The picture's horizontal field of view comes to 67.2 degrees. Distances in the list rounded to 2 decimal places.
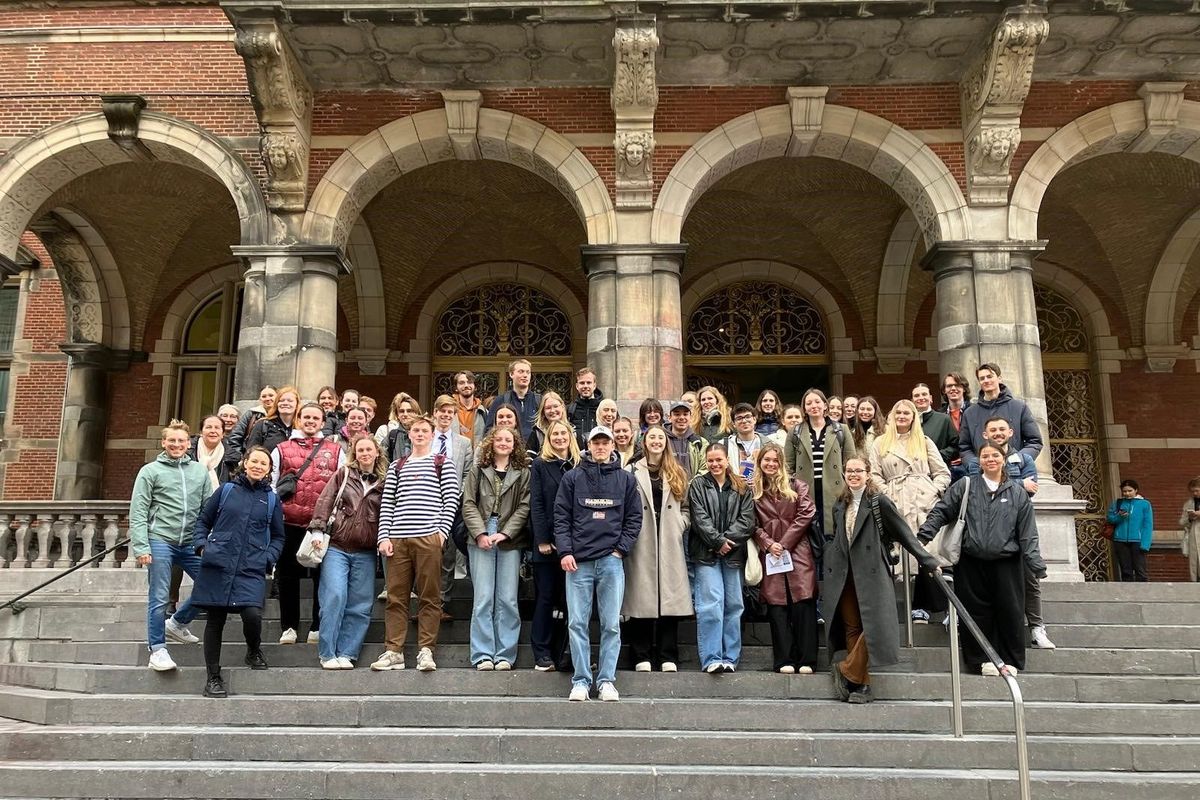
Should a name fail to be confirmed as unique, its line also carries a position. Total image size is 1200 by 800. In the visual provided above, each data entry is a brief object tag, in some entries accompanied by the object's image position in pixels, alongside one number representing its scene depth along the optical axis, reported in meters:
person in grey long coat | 5.27
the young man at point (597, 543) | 5.36
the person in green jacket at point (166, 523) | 5.85
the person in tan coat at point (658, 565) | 5.59
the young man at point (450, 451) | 6.30
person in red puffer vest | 6.20
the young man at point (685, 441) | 6.39
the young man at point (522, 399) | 7.00
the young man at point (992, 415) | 6.91
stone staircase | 4.63
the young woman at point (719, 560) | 5.64
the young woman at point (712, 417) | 6.77
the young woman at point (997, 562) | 5.56
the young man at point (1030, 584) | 5.91
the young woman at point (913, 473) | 6.30
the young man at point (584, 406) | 7.15
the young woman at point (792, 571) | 5.66
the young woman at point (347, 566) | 5.75
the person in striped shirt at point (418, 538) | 5.71
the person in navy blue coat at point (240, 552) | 5.49
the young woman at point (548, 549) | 5.69
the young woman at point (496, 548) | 5.72
